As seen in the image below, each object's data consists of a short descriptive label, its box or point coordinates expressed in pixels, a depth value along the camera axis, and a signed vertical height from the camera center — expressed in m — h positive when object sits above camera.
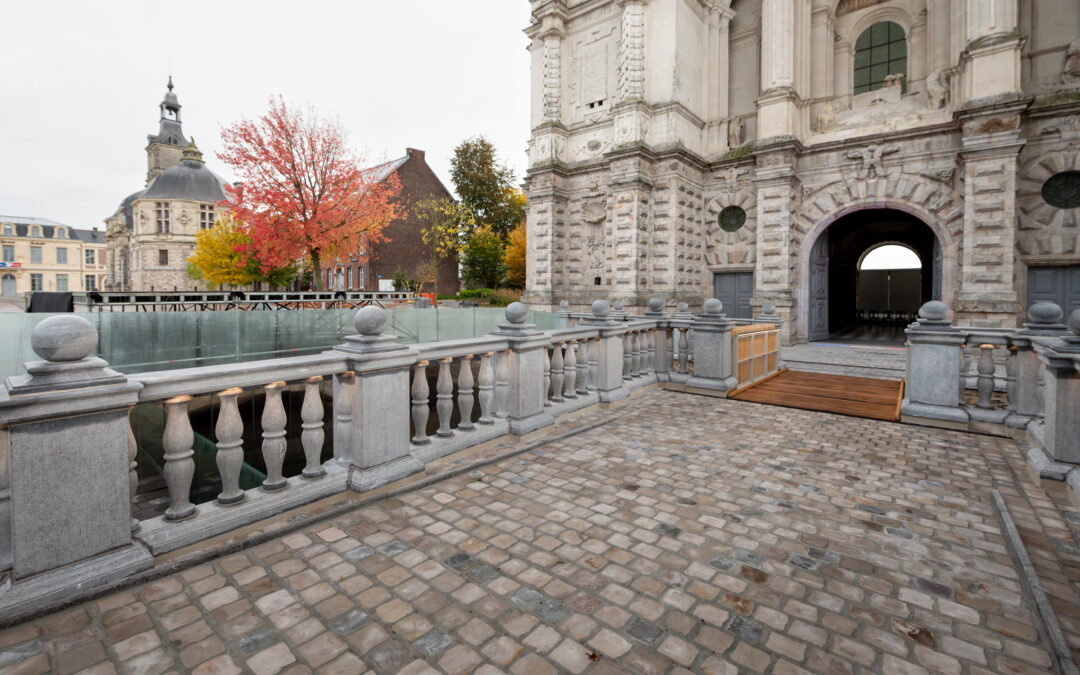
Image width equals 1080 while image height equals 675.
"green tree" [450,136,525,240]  40.91 +10.86
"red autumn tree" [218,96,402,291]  22.33 +5.76
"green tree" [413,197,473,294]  38.09 +7.12
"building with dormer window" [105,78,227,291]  54.44 +10.86
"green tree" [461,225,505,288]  37.50 +4.39
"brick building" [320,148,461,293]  40.39 +5.93
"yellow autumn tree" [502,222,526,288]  39.00 +4.55
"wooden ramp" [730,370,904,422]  7.71 -1.41
